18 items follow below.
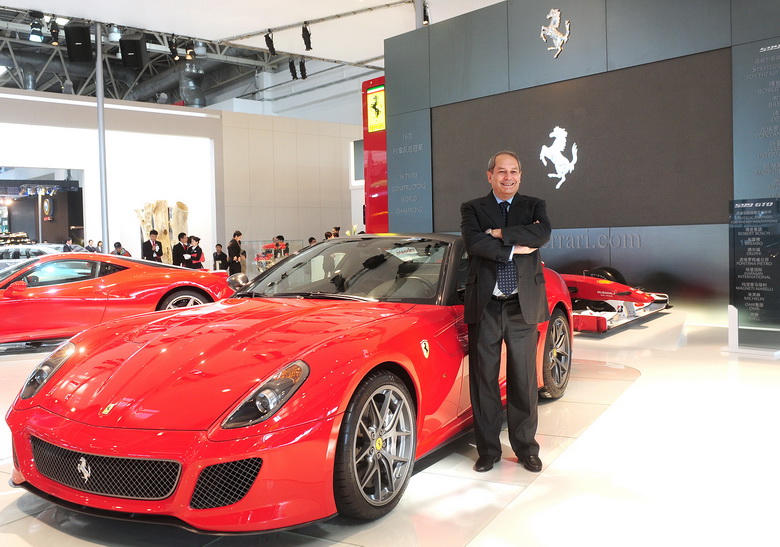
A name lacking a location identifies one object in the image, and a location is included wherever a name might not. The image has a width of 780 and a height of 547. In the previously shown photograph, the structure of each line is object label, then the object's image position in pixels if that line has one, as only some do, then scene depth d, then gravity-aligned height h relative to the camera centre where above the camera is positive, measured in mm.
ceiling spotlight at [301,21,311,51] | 13071 +4049
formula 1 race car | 7617 -770
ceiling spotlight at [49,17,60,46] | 14305 +4544
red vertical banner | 13320 +1708
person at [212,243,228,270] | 15250 -349
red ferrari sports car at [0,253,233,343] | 6754 -482
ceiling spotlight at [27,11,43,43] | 13578 +4392
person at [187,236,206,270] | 14344 -250
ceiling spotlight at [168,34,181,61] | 15000 +4340
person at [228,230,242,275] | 15802 -298
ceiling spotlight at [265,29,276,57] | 13477 +4019
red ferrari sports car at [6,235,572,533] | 2277 -617
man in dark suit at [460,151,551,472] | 3281 -301
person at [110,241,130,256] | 15838 -86
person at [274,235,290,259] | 16394 -163
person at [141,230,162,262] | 14295 -92
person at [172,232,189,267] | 13852 -198
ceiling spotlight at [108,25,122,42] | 18266 +5683
